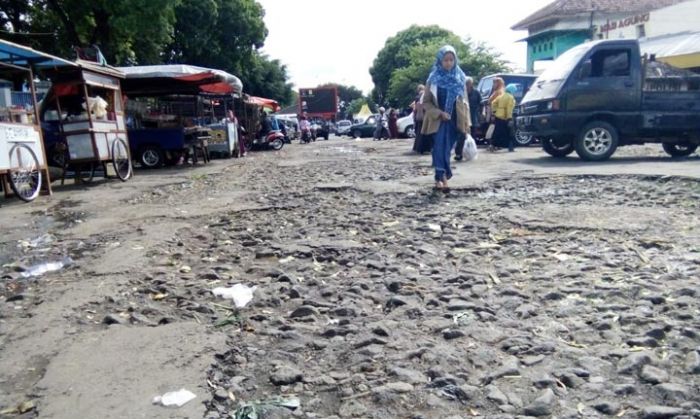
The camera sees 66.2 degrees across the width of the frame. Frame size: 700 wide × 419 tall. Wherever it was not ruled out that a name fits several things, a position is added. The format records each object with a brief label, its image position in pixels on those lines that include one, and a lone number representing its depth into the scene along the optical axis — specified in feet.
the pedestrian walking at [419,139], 47.26
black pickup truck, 33.81
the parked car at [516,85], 52.70
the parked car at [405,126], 82.94
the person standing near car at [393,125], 81.61
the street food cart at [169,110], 43.83
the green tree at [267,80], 153.24
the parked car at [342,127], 155.68
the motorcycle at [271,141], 79.82
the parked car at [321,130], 126.90
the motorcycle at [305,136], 106.32
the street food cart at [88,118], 32.30
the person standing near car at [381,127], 88.22
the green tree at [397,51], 203.82
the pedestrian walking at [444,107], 23.21
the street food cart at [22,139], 25.77
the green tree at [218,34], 104.01
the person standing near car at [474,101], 42.54
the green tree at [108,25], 56.34
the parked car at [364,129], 117.65
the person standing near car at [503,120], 42.34
